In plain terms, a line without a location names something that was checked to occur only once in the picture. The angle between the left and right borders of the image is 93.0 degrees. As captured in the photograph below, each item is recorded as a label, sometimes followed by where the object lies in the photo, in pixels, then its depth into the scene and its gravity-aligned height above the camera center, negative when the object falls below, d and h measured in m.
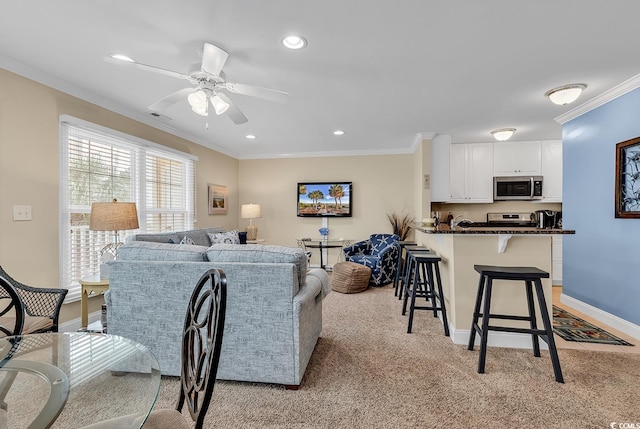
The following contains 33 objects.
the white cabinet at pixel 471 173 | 5.15 +0.68
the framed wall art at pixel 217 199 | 5.29 +0.24
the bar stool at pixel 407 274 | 3.32 -0.70
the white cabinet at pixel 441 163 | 4.72 +0.78
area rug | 2.73 -1.14
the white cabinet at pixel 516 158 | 5.01 +0.91
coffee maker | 4.19 -0.08
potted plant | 5.52 -0.19
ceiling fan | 2.11 +0.94
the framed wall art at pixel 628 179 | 2.78 +0.32
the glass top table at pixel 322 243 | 5.48 -0.57
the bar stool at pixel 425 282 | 2.88 -0.70
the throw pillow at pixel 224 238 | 4.24 -0.36
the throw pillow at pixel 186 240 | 3.42 -0.32
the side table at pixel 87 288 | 2.53 -0.64
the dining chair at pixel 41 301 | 2.02 -0.62
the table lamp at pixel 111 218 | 2.65 -0.05
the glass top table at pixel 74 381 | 0.89 -0.58
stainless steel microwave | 4.95 +0.42
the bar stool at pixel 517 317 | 2.11 -0.73
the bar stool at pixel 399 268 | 4.11 -0.75
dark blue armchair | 4.77 -0.72
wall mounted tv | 5.85 +0.27
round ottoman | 4.38 -0.95
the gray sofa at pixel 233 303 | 1.96 -0.60
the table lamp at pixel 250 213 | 5.66 -0.01
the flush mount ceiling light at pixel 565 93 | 2.88 +1.17
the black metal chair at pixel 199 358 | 0.87 -0.48
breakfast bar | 2.59 -0.43
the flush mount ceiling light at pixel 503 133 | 4.32 +1.14
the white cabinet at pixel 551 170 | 4.96 +0.70
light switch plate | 2.50 +0.00
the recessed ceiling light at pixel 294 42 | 2.08 +1.20
